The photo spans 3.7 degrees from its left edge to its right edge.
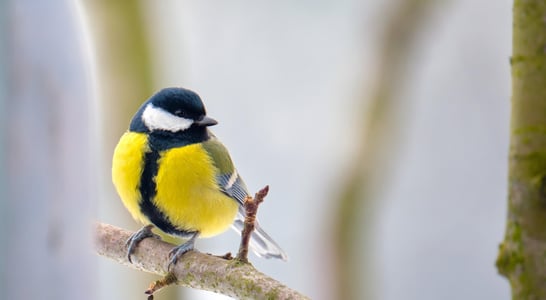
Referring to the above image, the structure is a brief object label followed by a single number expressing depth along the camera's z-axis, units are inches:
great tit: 154.3
